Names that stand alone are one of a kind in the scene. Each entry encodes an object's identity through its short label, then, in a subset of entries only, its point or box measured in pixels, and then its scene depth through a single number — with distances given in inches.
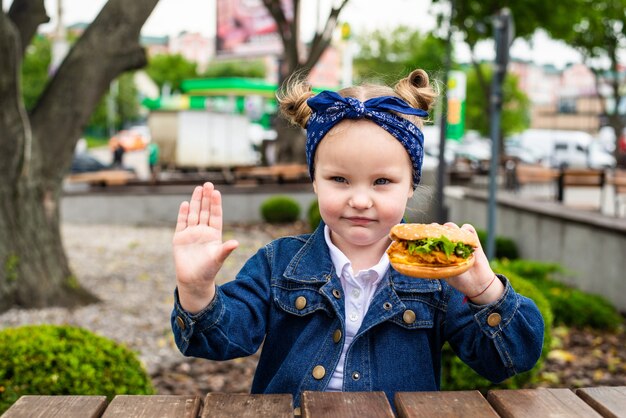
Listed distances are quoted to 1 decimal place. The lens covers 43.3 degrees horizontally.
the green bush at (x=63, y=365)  128.7
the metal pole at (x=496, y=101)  343.9
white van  1569.9
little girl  88.7
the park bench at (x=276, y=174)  686.5
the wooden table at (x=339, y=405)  78.5
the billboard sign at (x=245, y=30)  772.2
